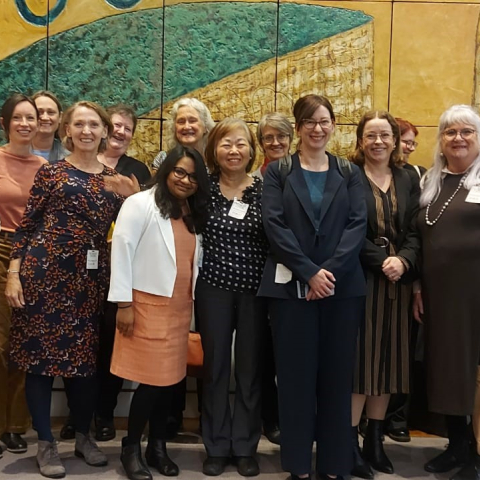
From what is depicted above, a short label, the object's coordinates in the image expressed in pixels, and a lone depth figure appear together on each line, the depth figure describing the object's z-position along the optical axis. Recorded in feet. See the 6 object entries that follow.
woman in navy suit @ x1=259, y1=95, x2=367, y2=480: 8.38
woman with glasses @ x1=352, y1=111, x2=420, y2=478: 9.01
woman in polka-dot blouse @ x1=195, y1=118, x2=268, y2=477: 8.89
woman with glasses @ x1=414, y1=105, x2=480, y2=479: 8.86
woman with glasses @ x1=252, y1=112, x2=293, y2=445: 10.42
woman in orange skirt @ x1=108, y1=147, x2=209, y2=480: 8.53
